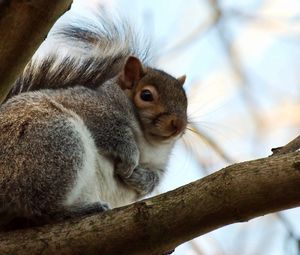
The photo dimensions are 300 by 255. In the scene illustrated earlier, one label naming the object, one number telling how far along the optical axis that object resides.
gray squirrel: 2.83
